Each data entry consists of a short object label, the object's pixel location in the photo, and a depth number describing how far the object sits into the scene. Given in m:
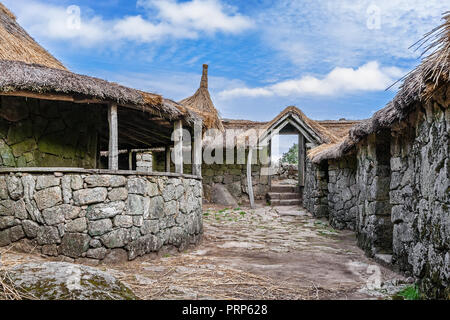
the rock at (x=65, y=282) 2.31
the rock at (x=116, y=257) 4.88
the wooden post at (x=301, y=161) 12.88
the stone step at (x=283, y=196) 13.04
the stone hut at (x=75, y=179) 4.68
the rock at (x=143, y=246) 5.09
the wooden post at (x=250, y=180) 12.55
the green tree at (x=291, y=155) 20.93
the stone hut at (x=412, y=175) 3.10
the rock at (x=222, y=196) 13.01
